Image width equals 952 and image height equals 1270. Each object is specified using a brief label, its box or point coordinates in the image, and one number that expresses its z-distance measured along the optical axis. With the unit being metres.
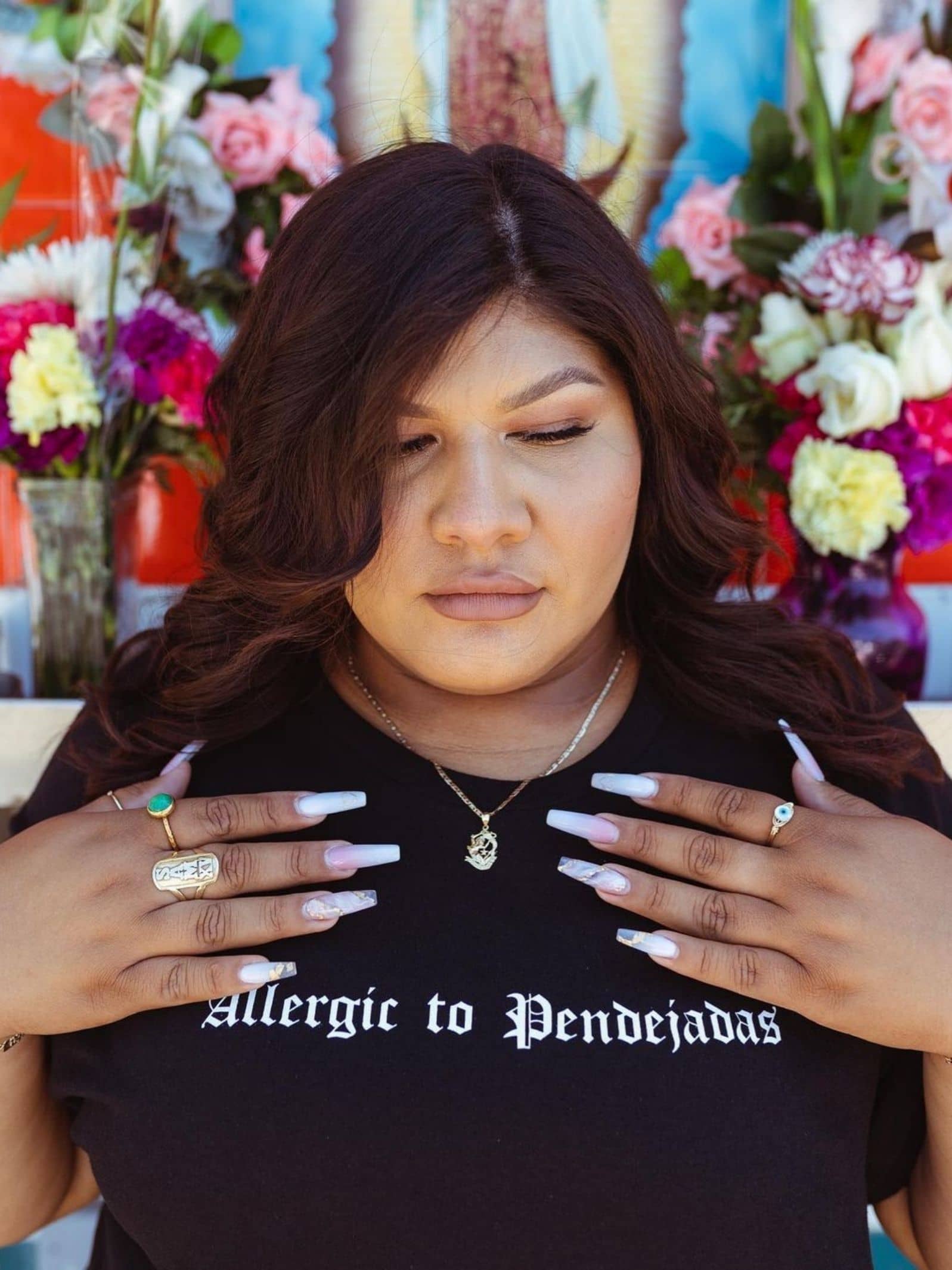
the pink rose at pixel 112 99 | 1.73
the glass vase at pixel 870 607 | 1.73
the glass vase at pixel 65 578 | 1.74
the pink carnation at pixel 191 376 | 1.67
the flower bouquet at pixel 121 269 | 1.67
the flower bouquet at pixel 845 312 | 1.62
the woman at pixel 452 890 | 1.09
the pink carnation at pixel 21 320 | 1.65
